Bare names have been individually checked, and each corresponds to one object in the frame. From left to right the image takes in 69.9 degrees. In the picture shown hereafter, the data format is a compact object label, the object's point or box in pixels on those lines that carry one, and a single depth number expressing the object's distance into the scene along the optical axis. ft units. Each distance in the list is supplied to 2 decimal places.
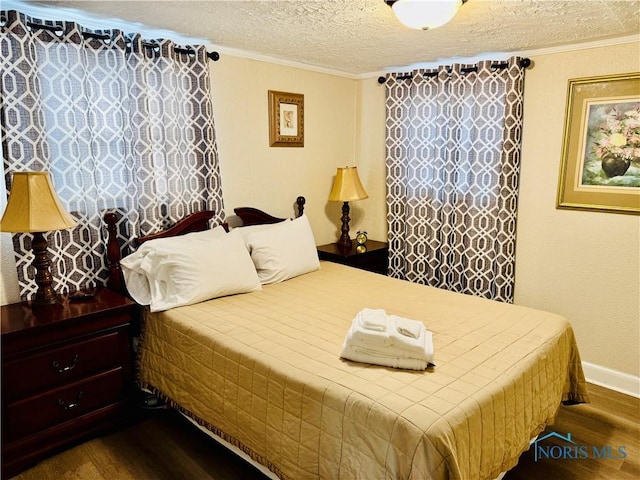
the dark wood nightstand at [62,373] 7.18
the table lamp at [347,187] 12.87
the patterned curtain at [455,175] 10.96
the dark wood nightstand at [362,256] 12.45
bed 5.23
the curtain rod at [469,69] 10.41
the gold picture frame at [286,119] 11.75
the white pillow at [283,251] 10.09
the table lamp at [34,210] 7.13
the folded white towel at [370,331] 6.18
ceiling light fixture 6.59
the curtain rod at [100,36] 7.70
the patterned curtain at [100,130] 7.63
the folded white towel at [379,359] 6.10
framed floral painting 9.36
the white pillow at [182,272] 8.48
